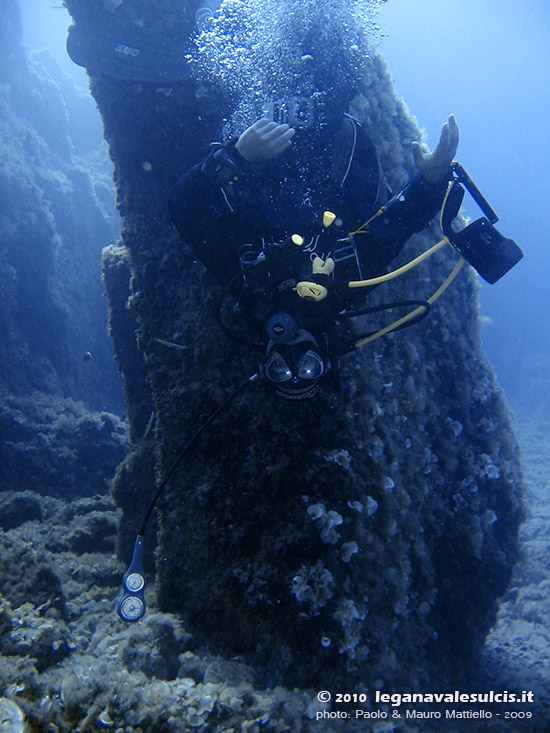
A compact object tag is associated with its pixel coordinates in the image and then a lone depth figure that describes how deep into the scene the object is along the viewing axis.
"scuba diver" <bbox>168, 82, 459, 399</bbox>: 2.46
